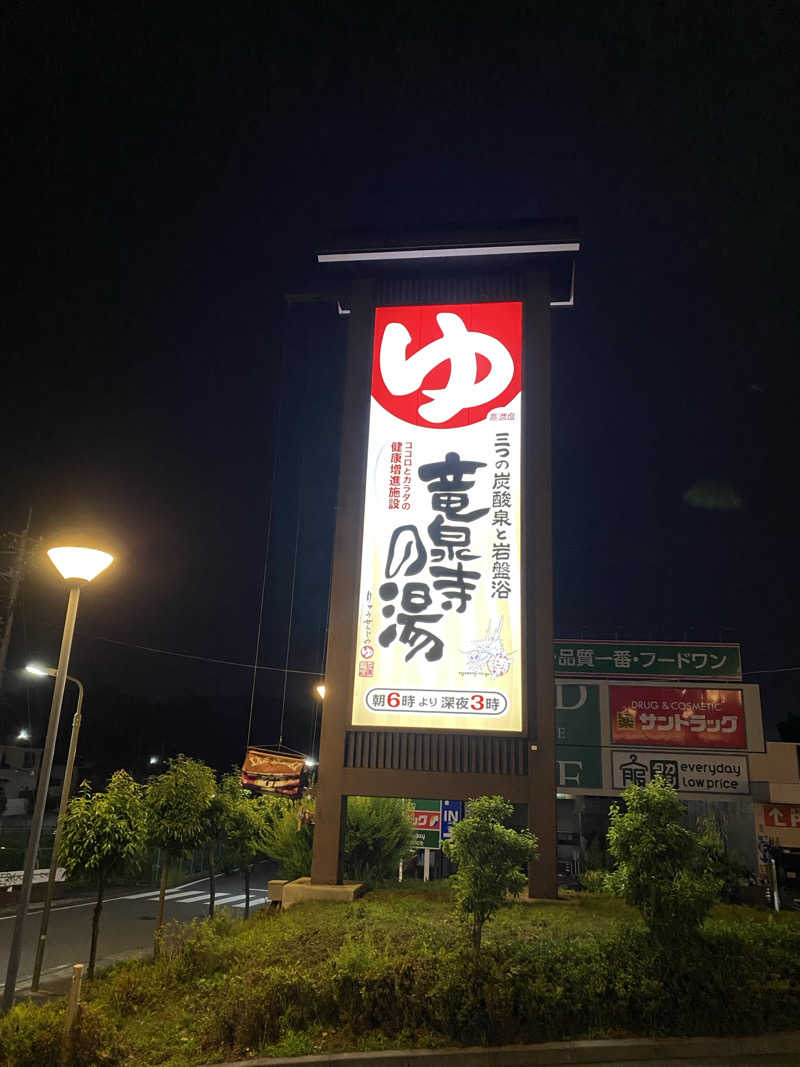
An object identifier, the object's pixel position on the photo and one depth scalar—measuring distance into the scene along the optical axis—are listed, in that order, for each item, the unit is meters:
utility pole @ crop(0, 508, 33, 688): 28.64
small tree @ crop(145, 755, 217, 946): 15.43
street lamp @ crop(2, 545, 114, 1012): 9.29
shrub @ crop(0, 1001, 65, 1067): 8.01
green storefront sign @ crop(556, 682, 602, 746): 29.89
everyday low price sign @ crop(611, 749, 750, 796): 28.42
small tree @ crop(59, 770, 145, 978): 13.20
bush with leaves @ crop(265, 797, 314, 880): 18.25
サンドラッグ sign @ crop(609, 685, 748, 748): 29.33
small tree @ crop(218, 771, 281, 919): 19.52
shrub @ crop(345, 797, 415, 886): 18.28
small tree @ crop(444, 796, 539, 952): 9.94
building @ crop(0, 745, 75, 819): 52.03
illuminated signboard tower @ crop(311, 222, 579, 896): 16.48
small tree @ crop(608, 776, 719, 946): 9.76
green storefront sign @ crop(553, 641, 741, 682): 29.30
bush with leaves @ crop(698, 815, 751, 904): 10.58
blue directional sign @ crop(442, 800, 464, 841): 20.47
